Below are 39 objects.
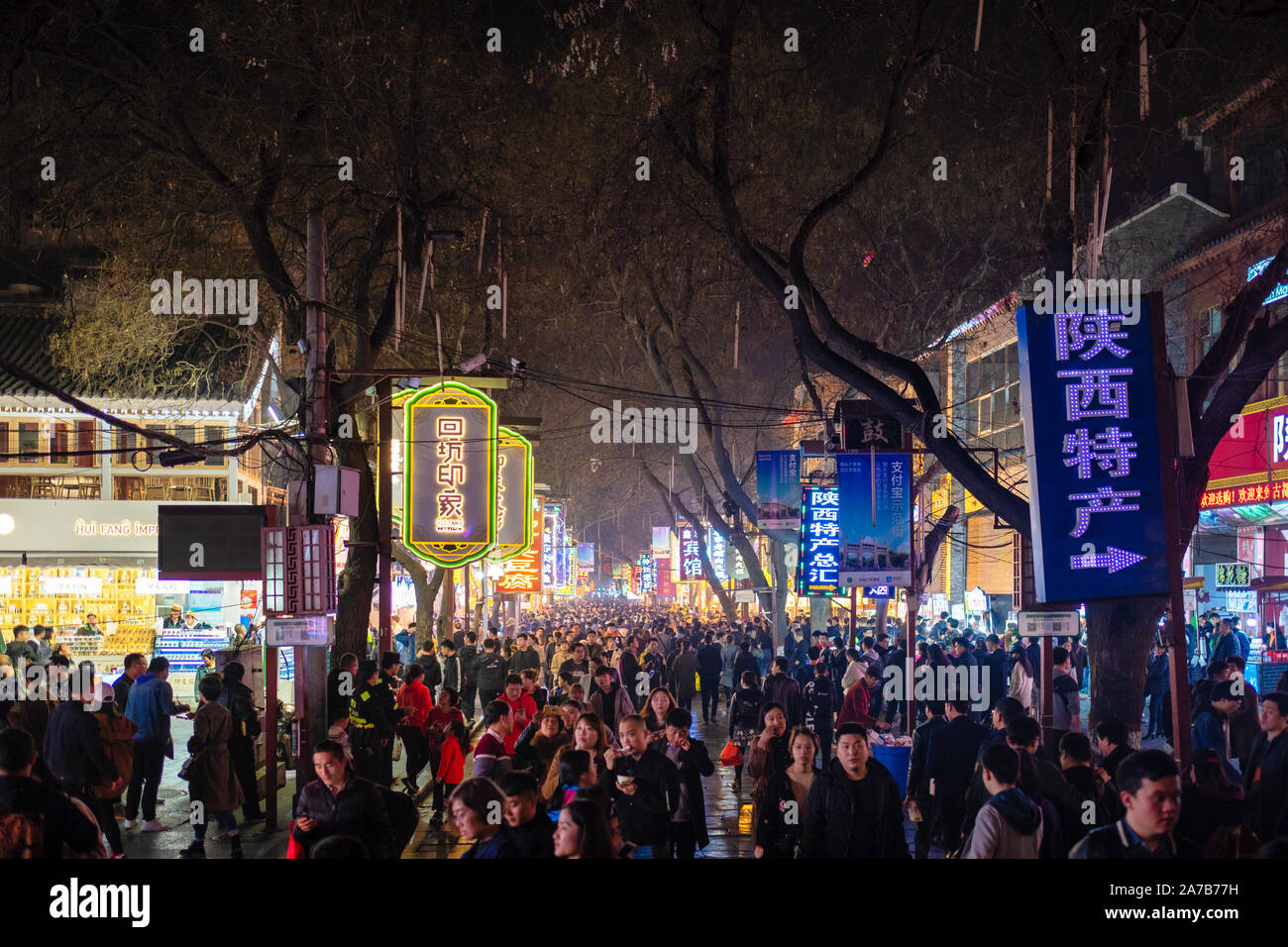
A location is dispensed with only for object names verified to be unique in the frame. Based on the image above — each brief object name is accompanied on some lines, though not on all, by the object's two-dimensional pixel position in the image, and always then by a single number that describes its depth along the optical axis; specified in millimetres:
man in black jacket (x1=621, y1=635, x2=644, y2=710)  22178
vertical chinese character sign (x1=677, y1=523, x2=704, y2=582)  57219
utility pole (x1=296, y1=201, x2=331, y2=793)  14930
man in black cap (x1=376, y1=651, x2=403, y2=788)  14084
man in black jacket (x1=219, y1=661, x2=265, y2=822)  14094
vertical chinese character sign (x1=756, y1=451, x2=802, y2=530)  29375
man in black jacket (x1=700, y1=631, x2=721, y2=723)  26438
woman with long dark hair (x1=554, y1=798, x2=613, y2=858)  6305
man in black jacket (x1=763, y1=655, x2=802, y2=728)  16969
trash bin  12641
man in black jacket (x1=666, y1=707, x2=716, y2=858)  9375
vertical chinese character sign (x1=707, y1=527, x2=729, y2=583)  62028
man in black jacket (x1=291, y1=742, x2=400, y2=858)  7461
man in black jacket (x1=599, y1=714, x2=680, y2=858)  8914
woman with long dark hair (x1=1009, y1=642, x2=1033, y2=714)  18938
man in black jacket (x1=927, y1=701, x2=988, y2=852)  10172
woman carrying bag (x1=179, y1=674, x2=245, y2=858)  12828
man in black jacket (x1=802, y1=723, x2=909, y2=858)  7648
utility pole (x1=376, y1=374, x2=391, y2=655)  18734
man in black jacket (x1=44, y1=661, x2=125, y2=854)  12484
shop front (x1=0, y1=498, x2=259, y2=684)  27688
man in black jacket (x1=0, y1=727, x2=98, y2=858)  7293
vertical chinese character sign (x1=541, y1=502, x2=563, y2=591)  49844
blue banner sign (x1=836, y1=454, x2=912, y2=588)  20969
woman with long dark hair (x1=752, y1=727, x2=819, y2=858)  8875
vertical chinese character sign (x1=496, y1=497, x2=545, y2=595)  36762
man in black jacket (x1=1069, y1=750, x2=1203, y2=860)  6031
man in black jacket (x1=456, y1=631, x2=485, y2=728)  22984
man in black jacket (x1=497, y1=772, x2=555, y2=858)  6715
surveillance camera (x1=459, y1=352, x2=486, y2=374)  18344
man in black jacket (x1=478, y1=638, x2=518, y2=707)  19766
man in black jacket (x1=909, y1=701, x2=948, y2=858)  10320
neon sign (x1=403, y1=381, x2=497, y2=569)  21078
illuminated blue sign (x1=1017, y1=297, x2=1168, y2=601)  12289
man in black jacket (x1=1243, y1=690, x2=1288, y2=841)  8875
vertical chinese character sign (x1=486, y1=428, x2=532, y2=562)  23266
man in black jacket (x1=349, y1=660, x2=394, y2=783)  13453
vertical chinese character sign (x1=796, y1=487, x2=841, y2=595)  25448
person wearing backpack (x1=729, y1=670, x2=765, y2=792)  17062
